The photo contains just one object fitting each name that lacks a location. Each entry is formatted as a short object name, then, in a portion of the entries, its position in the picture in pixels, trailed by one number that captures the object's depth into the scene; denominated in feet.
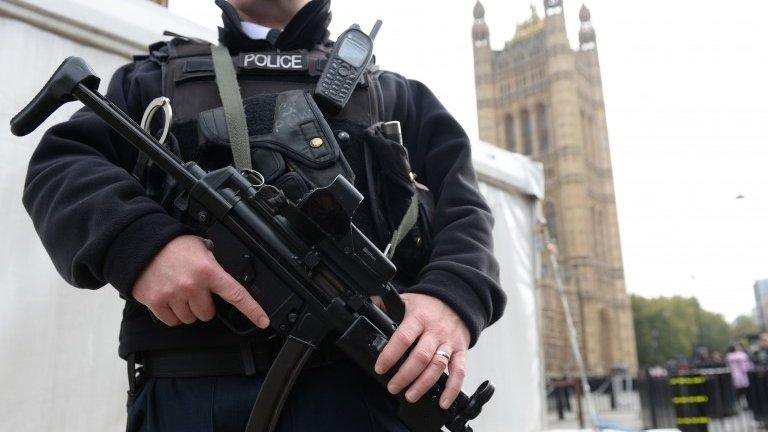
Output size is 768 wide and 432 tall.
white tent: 5.79
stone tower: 156.25
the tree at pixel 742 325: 170.50
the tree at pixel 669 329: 182.29
